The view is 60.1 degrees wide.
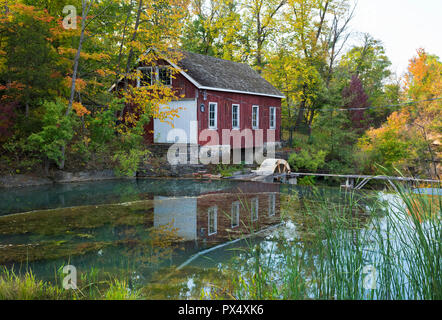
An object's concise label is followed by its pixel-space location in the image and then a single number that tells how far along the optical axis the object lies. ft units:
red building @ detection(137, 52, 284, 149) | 57.82
